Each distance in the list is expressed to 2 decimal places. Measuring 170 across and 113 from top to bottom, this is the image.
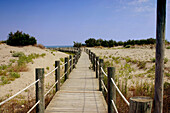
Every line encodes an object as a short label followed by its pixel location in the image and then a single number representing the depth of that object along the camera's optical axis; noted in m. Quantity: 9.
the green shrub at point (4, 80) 10.63
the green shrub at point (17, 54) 20.38
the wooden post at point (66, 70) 9.73
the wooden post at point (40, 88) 4.54
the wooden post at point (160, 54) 4.09
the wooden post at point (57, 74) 7.09
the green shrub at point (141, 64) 14.79
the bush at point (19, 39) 28.72
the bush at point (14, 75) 12.07
